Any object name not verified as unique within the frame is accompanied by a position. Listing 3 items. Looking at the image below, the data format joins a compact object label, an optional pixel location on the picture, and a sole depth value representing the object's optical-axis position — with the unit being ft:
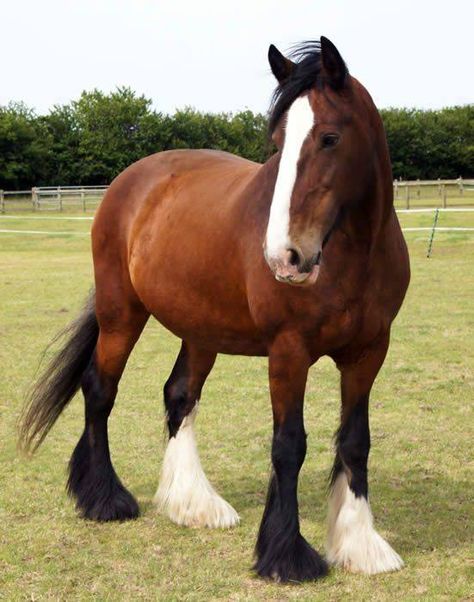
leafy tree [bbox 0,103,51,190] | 160.76
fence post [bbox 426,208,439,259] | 60.06
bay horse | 10.41
